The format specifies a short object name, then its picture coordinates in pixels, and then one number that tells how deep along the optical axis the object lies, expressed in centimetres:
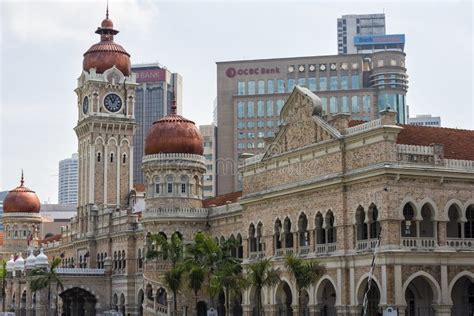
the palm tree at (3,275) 9838
